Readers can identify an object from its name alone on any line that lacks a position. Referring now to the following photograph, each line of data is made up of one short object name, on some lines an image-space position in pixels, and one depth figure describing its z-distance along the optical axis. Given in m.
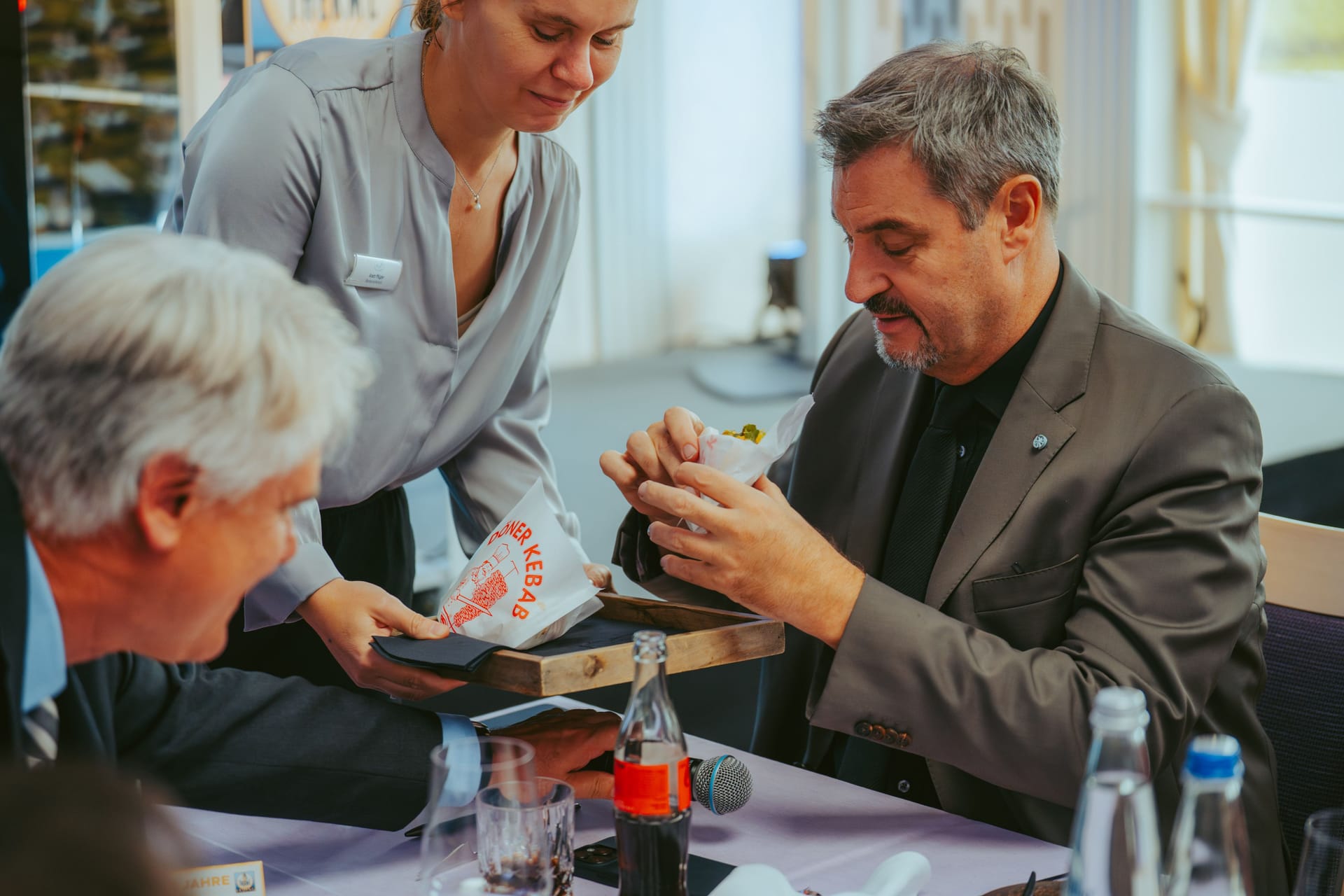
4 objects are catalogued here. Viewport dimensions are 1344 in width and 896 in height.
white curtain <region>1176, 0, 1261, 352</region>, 6.52
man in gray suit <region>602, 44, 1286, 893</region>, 1.52
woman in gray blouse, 1.76
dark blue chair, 1.70
